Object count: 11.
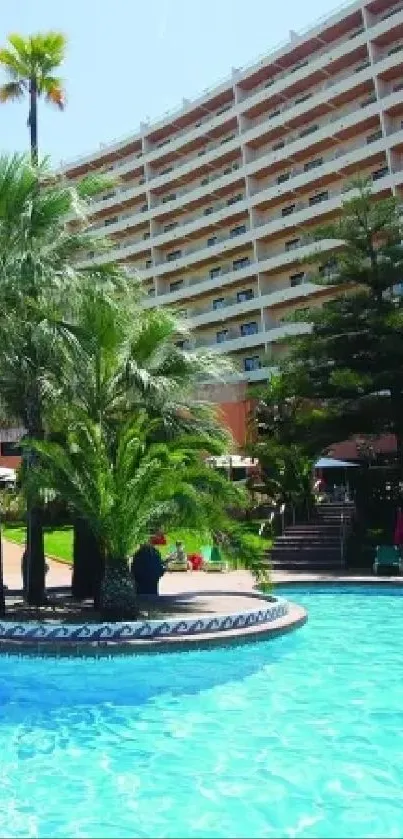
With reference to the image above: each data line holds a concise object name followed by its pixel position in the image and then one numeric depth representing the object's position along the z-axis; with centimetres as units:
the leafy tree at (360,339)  2391
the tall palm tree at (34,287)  1399
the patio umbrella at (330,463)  3061
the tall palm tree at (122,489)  1280
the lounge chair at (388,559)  2056
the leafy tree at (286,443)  2520
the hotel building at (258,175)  5000
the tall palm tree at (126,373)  1418
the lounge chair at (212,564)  2339
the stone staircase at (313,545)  2289
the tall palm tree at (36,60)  2536
